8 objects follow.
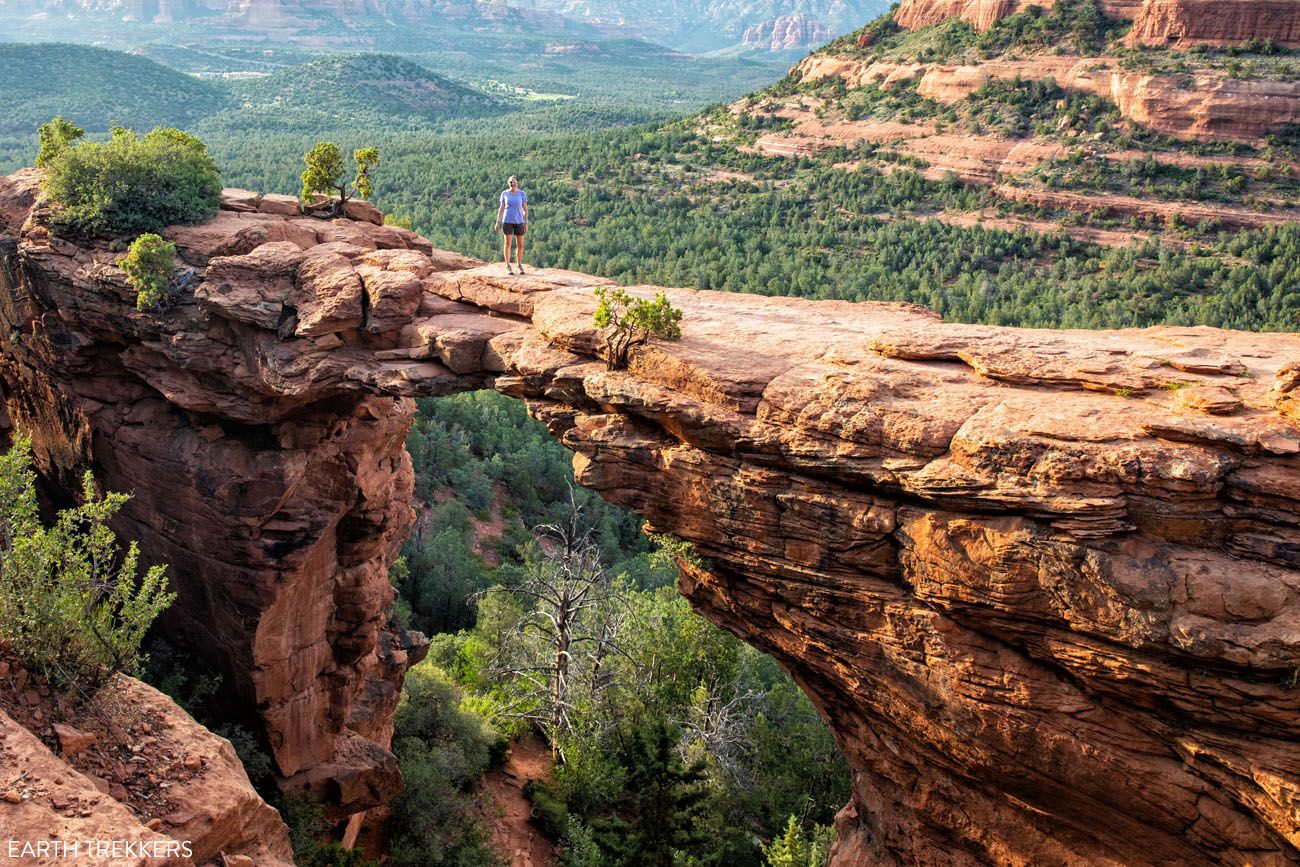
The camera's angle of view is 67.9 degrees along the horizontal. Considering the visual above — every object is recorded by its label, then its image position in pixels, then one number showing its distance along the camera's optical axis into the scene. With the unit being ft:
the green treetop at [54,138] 70.49
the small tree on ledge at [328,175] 73.92
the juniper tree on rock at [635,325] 47.39
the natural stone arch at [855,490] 34.78
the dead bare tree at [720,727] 83.76
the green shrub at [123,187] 64.44
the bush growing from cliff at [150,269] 59.00
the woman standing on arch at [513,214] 64.13
